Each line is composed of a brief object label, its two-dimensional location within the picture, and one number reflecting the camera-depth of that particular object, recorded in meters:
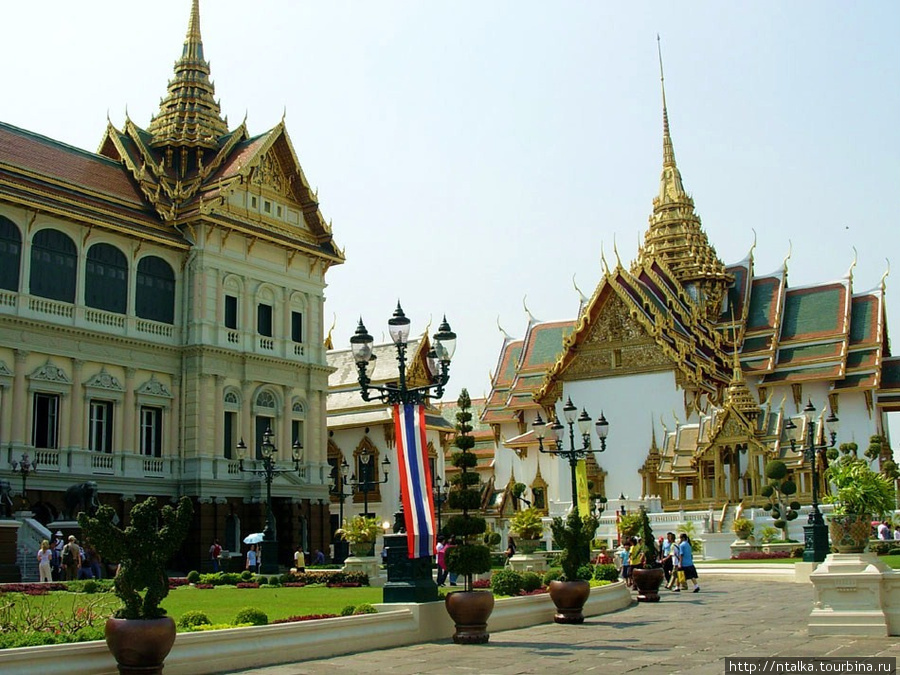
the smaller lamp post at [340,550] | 41.41
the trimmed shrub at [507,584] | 17.98
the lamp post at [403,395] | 14.35
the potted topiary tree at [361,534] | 25.72
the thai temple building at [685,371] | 49.25
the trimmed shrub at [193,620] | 12.70
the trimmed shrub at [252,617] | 12.97
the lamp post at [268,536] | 27.12
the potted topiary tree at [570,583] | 16.34
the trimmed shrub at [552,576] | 19.23
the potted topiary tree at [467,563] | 13.61
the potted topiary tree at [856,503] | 13.30
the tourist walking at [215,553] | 32.72
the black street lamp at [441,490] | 39.59
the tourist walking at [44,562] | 23.78
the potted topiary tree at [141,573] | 9.62
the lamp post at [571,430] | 22.12
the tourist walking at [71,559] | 24.94
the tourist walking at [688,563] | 23.52
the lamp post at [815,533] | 25.83
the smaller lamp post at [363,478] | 52.35
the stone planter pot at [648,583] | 21.16
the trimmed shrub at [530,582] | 18.41
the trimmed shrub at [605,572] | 22.66
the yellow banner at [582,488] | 26.05
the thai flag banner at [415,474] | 14.34
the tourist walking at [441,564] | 24.62
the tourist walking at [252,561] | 29.57
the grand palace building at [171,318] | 31.47
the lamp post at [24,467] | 28.53
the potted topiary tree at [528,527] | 27.69
